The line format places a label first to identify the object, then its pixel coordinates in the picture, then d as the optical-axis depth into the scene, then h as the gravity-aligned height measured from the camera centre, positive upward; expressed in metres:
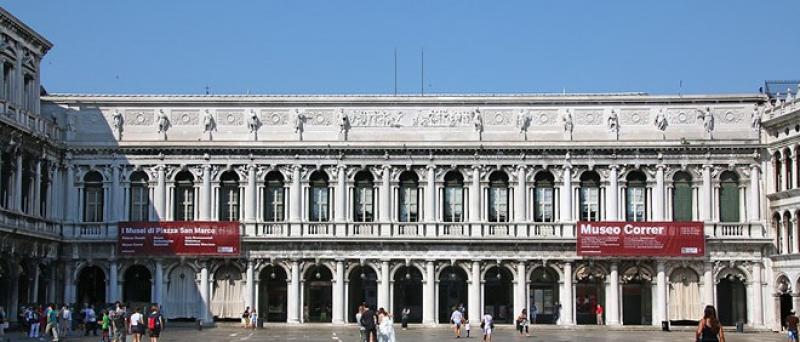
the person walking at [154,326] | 46.73 -1.45
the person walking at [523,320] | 65.82 -1.80
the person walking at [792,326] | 53.78 -1.73
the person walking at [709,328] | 26.92 -0.90
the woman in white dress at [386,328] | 42.78 -1.41
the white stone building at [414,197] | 74.94 +4.90
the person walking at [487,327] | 55.81 -1.82
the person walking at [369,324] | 44.00 -1.31
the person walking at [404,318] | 72.88 -1.91
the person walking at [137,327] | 46.56 -1.48
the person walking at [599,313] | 75.00 -1.66
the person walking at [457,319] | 63.09 -1.68
